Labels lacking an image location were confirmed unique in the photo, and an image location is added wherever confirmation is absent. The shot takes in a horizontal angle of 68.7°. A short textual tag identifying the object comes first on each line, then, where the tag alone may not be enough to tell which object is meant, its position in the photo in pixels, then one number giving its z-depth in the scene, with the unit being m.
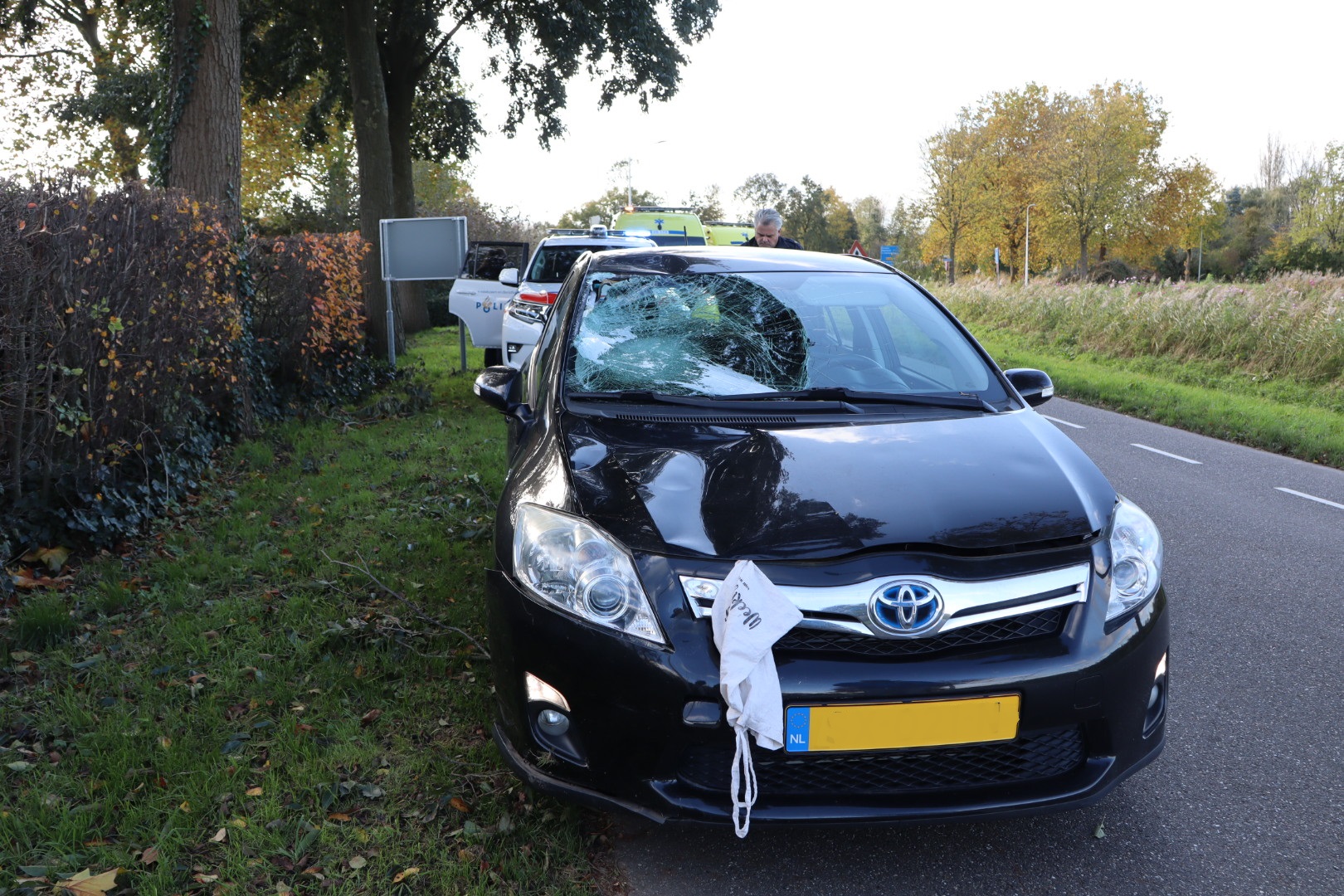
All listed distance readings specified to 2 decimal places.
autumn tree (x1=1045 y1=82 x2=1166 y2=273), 41.31
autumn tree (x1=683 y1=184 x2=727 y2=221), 73.69
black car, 2.27
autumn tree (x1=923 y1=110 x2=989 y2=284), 49.44
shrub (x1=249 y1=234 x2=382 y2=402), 8.57
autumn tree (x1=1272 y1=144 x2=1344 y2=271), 46.53
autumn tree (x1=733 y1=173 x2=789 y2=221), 82.75
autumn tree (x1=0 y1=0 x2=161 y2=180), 20.33
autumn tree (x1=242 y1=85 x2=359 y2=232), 24.69
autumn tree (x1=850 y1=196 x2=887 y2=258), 84.62
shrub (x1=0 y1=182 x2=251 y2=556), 4.54
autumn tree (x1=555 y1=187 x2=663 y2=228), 81.56
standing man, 8.20
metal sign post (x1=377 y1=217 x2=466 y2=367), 12.41
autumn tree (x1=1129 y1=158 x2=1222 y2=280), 46.53
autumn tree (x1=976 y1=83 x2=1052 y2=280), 49.91
